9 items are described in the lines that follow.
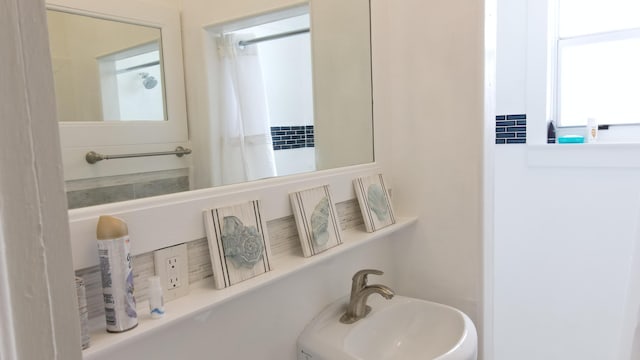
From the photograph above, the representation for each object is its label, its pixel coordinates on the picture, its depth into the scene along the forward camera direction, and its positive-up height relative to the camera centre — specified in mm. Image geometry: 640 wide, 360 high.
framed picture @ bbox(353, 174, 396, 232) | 1434 -242
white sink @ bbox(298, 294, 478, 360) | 1150 -578
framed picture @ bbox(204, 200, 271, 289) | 947 -241
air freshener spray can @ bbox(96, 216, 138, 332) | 728 -218
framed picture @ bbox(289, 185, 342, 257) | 1182 -242
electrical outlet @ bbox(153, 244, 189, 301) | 865 -263
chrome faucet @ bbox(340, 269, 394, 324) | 1256 -478
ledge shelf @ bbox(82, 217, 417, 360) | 713 -322
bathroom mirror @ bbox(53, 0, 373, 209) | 1371 +183
